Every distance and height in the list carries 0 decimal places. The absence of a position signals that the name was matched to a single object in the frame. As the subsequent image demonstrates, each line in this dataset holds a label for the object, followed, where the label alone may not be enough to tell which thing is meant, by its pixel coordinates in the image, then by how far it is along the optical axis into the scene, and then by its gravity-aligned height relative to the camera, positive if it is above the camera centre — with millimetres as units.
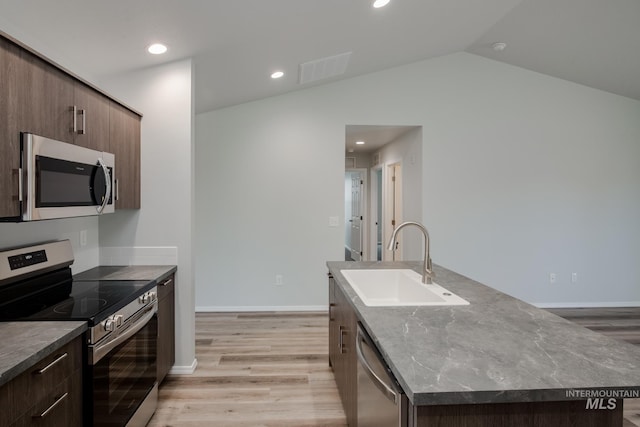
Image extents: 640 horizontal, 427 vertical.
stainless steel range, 1490 -499
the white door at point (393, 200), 5715 +208
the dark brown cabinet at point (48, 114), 1396 +494
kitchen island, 863 -434
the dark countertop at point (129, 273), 2258 -423
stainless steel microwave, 1487 +156
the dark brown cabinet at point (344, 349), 1758 -821
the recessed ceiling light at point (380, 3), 2588 +1574
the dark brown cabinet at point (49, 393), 1078 -630
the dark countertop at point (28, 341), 1081 -468
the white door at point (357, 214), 7387 -45
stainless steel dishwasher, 996 -581
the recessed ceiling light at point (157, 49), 2373 +1133
